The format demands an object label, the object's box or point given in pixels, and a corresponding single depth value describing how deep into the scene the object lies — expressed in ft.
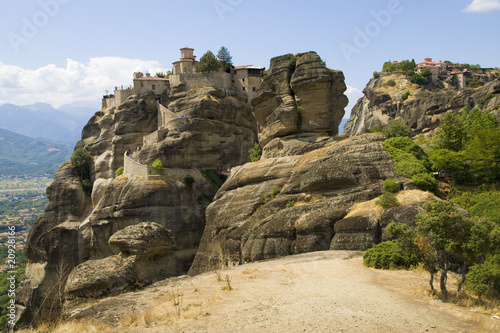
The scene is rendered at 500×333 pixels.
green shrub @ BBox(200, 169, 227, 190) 195.81
